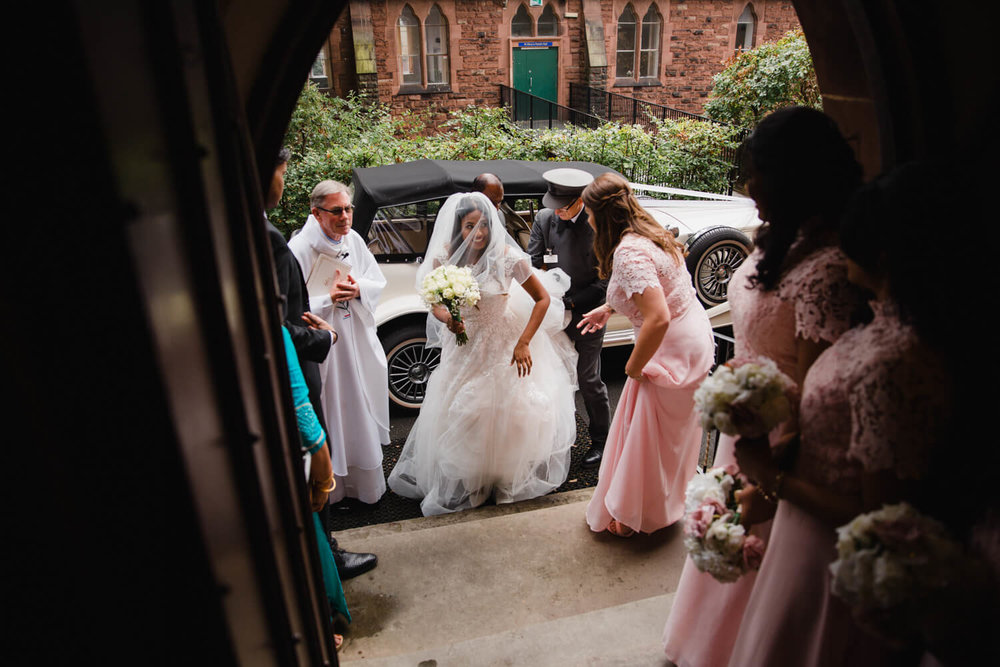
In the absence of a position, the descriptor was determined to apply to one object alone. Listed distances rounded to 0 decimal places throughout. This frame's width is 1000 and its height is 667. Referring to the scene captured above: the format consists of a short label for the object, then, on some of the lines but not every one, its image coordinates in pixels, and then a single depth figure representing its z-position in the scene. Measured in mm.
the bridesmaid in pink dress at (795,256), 1834
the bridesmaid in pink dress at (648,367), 3346
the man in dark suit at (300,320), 2896
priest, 4035
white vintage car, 5840
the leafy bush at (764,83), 12789
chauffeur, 4871
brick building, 17750
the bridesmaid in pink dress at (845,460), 1440
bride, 4195
